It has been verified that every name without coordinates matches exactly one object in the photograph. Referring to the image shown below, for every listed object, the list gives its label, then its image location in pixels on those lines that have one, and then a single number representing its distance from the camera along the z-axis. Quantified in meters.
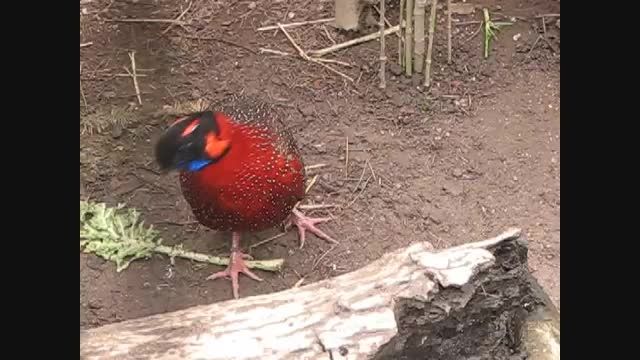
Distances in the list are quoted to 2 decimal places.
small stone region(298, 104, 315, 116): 2.78
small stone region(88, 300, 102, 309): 2.29
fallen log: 1.57
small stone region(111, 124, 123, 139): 2.67
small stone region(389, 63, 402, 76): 2.86
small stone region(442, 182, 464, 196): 2.59
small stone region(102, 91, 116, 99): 2.76
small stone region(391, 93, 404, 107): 2.81
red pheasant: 1.90
